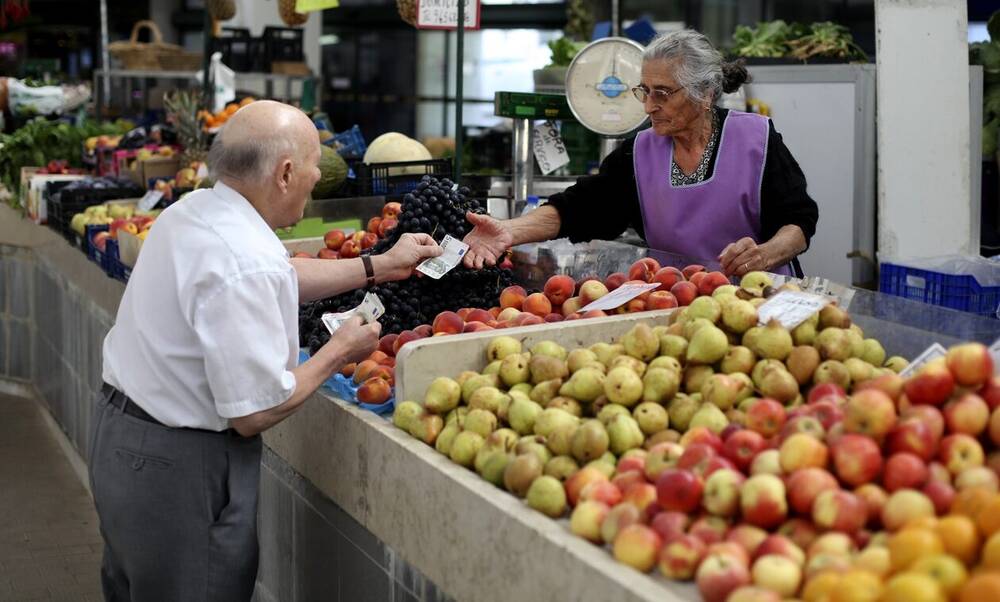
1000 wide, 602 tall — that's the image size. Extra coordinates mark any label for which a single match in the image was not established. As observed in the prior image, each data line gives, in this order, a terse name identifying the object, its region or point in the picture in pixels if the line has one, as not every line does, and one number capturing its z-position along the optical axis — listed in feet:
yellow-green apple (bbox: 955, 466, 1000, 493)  5.72
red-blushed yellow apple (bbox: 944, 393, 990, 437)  6.19
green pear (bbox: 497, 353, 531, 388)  8.45
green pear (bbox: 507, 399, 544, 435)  7.73
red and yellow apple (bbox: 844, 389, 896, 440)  6.10
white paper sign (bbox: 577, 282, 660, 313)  9.59
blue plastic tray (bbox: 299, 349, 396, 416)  9.00
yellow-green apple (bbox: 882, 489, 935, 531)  5.60
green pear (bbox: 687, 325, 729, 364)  7.89
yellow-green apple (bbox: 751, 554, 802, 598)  5.40
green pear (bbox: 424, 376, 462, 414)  8.26
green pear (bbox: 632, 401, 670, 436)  7.43
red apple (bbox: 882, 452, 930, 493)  5.86
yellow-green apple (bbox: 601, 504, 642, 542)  6.15
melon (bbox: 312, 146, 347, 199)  16.55
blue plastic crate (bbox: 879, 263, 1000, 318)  13.17
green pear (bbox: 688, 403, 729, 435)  7.14
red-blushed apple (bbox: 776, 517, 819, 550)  5.76
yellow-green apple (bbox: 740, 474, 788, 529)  5.86
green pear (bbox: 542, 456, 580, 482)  7.06
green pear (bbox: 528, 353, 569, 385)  8.32
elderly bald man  7.93
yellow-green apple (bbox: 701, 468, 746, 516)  6.03
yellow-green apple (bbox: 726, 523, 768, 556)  5.75
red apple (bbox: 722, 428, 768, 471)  6.44
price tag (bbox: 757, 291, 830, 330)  8.02
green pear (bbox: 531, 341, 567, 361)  8.68
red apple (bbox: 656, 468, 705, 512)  6.09
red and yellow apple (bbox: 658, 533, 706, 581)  5.77
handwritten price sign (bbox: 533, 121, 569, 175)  15.72
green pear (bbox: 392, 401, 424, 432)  8.34
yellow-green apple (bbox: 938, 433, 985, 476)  5.95
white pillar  15.58
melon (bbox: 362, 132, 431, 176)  17.80
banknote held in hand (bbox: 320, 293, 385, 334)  9.45
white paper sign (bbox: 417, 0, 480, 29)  15.61
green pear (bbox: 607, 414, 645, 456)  7.23
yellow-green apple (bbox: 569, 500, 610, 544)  6.33
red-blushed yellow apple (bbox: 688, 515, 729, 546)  5.91
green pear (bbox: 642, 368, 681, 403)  7.66
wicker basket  33.24
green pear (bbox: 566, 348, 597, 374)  8.28
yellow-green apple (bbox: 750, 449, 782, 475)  6.17
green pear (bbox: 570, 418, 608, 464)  7.08
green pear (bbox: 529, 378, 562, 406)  8.13
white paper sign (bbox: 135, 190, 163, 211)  20.22
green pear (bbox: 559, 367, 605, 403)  7.86
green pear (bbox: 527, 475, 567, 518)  6.74
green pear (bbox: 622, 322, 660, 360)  8.21
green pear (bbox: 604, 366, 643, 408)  7.64
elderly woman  11.64
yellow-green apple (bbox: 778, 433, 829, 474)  6.05
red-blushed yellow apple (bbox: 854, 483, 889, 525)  5.80
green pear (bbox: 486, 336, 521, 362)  8.81
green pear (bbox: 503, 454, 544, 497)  6.98
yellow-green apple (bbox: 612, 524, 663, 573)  5.90
